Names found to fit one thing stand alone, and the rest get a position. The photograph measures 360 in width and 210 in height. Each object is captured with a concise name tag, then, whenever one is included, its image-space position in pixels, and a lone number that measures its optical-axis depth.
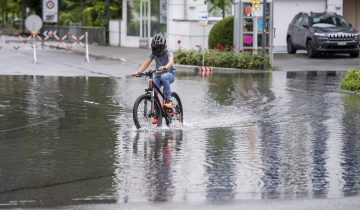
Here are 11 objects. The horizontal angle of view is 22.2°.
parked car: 33.81
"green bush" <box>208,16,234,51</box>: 34.03
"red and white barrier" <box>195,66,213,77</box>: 28.14
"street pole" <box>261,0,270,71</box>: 29.00
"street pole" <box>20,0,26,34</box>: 72.69
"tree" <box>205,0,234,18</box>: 37.62
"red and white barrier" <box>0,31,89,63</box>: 47.73
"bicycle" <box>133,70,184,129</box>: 13.73
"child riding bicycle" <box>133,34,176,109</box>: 13.85
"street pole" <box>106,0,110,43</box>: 51.22
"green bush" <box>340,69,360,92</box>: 20.44
